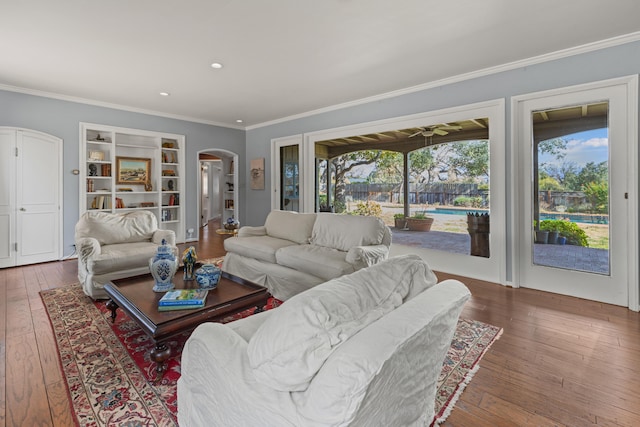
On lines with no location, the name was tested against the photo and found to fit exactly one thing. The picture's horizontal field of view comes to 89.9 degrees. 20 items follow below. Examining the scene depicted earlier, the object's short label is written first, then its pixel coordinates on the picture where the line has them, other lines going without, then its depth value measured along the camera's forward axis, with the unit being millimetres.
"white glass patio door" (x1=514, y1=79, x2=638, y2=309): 3129
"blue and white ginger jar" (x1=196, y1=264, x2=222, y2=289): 2496
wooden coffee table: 1902
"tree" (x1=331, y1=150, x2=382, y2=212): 5547
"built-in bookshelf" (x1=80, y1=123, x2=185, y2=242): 5531
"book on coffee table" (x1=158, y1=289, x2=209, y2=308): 2098
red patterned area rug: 1659
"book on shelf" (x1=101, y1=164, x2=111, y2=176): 5691
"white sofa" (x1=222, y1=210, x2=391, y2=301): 3074
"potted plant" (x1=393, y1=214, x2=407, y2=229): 5008
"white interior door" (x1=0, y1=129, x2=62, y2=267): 4613
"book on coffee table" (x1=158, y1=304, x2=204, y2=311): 2066
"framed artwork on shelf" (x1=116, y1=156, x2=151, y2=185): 6016
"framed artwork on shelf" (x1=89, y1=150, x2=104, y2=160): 5520
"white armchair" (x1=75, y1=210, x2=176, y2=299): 3221
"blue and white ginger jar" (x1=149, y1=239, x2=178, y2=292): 2439
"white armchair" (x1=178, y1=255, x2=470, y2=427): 847
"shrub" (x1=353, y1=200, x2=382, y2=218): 5387
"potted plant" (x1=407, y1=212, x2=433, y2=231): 4723
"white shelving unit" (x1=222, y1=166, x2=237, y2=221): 9430
